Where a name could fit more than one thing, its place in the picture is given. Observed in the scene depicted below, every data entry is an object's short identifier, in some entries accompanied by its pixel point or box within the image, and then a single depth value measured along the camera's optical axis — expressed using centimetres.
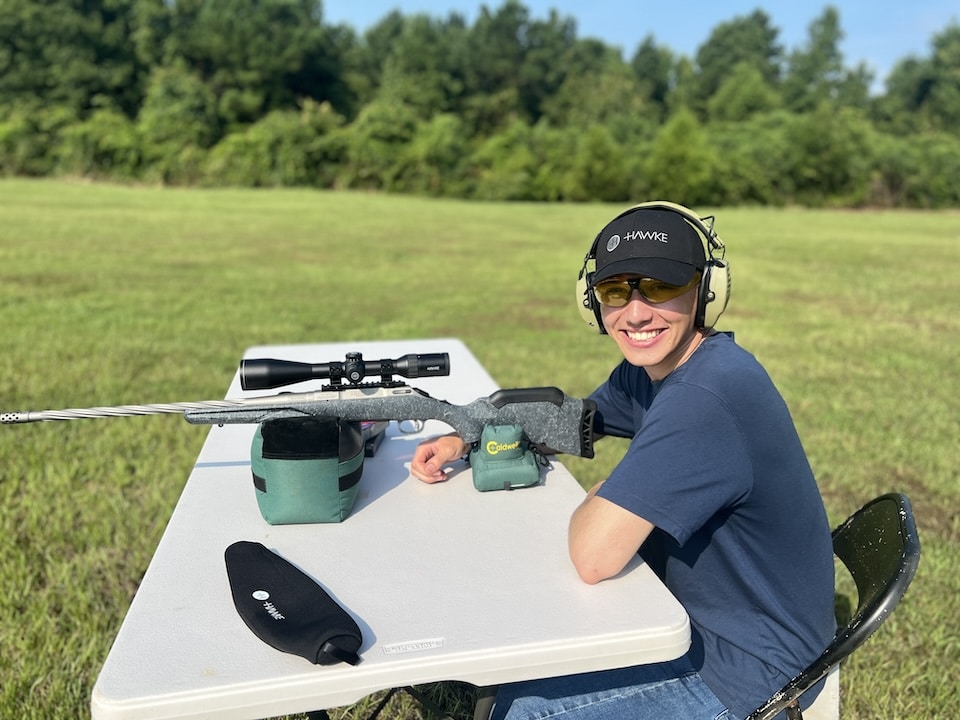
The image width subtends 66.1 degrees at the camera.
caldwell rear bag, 211
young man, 164
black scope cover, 135
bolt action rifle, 191
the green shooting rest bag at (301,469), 181
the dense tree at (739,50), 7856
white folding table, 131
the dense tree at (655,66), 7556
